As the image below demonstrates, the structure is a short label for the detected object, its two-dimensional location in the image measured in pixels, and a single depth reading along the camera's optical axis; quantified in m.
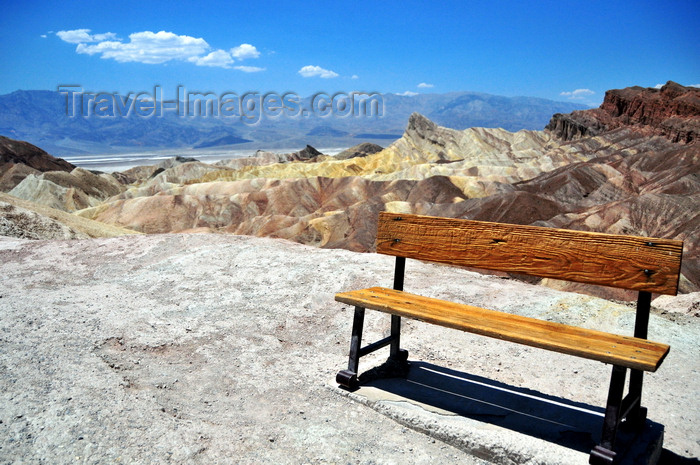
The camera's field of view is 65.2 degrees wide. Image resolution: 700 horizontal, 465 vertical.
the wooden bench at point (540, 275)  3.03
